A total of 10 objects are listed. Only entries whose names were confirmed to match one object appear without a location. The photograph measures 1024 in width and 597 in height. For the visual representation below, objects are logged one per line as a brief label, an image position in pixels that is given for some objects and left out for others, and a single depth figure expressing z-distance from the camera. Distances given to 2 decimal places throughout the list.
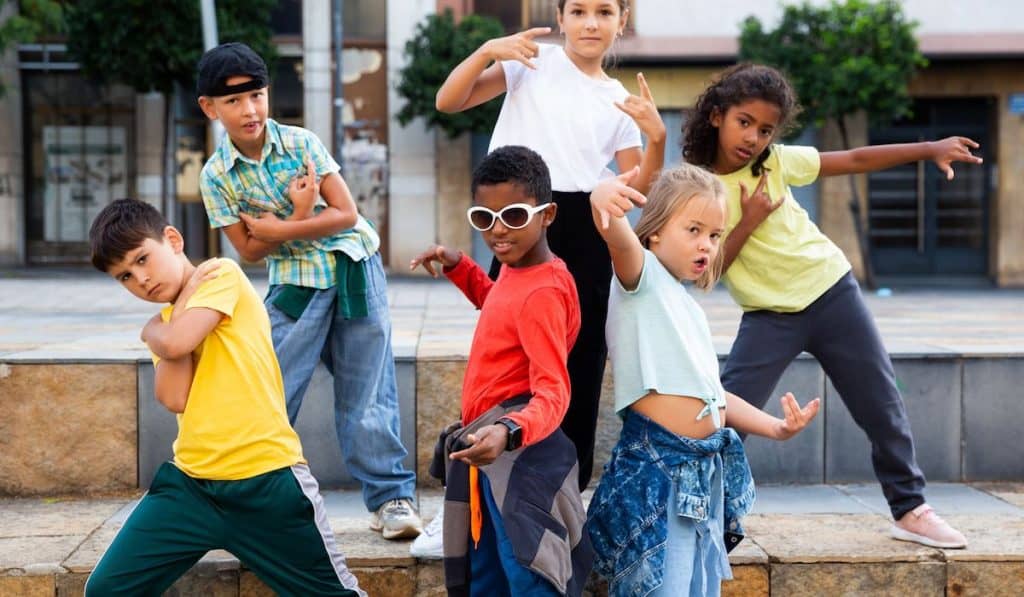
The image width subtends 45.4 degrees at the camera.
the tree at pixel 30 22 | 15.76
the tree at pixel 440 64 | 17.39
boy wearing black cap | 3.65
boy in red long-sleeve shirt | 3.05
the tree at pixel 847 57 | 16.53
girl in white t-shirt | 3.58
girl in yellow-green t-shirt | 3.90
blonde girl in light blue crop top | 3.27
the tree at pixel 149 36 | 16.81
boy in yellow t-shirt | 3.16
